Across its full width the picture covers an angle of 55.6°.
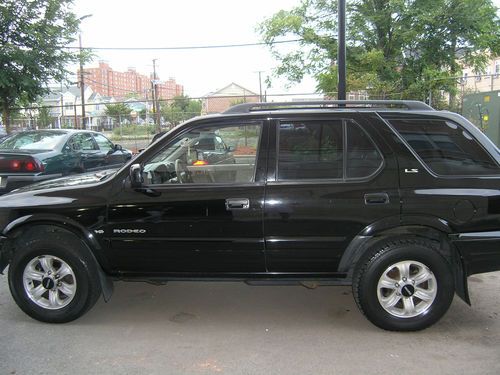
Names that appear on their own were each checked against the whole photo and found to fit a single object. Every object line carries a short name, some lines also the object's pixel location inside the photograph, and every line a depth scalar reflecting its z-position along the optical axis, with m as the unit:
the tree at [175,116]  22.29
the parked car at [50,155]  7.59
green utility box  12.52
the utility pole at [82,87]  13.13
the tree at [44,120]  23.98
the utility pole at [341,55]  7.68
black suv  3.72
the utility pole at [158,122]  20.37
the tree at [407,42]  14.37
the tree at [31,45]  11.50
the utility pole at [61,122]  28.84
